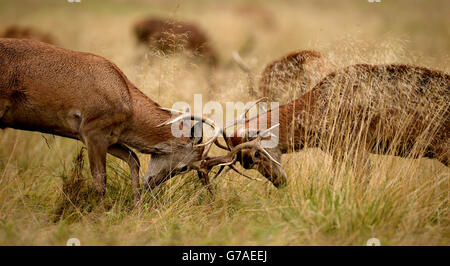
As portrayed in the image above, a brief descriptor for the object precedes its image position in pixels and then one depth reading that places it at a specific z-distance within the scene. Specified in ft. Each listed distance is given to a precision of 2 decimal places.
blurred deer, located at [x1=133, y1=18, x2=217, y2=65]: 96.63
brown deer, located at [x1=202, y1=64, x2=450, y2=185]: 36.52
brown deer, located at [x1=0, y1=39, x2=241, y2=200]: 33.88
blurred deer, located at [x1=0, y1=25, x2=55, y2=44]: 68.33
